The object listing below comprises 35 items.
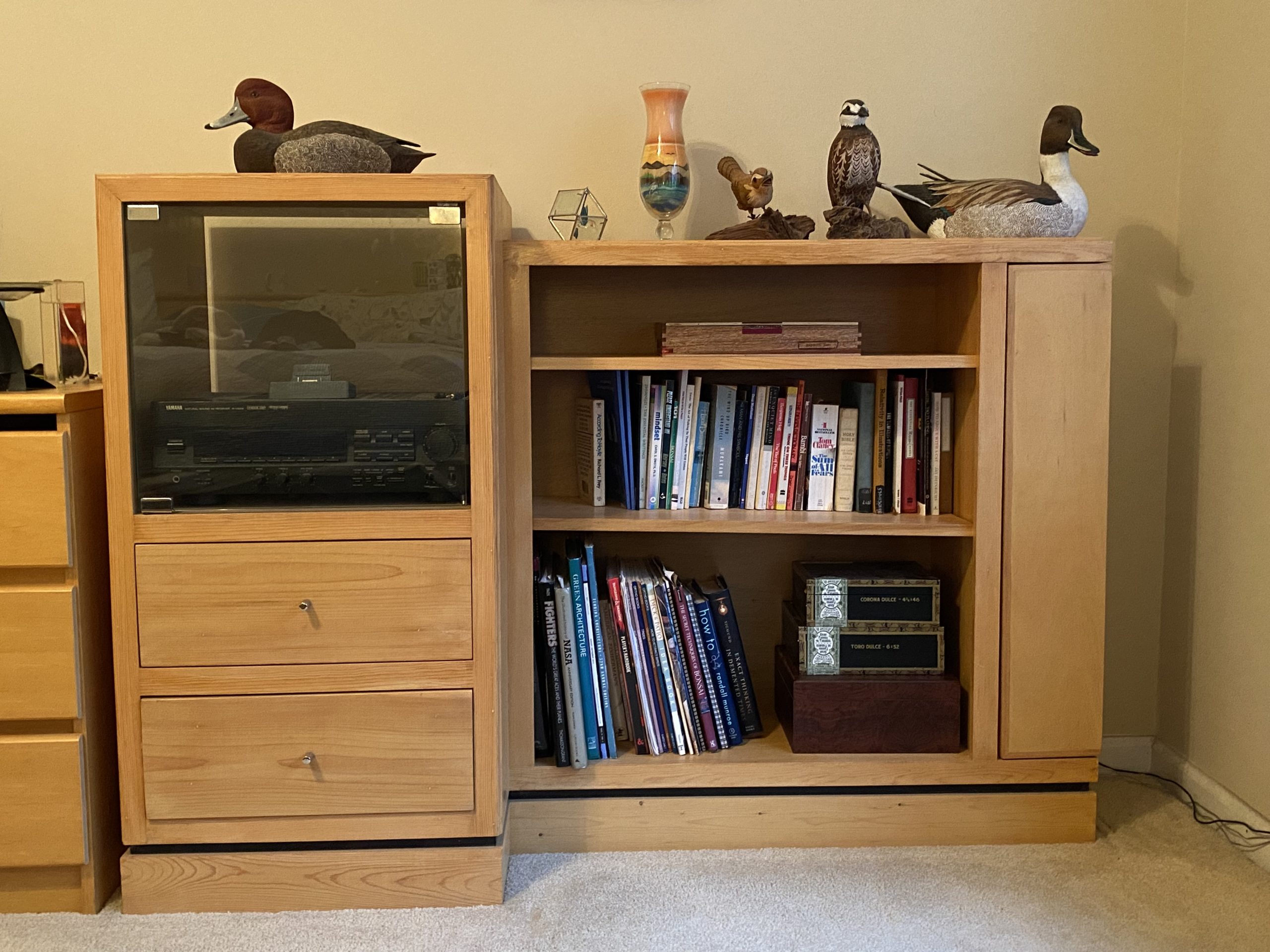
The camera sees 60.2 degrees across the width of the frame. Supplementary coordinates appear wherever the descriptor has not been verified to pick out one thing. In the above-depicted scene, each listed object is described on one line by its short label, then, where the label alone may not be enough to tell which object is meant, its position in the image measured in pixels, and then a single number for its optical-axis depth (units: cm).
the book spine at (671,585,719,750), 203
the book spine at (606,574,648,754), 202
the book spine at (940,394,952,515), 206
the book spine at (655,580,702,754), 203
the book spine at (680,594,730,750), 204
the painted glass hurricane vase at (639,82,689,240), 203
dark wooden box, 200
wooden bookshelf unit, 190
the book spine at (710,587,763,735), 205
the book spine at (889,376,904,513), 206
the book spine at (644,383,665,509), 207
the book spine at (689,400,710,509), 209
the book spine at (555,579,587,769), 198
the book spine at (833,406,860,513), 209
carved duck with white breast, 191
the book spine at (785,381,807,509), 208
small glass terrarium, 202
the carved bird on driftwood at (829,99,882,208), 200
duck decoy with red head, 174
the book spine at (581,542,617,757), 199
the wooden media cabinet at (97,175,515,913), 174
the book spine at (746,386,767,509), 209
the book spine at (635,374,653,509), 207
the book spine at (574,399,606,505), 209
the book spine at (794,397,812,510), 209
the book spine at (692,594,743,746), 204
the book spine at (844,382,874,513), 210
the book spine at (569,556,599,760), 198
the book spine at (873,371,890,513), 208
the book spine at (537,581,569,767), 198
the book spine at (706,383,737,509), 208
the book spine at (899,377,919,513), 206
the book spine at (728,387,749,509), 209
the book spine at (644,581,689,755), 203
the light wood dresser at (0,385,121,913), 169
